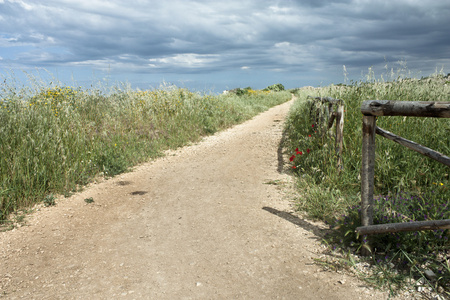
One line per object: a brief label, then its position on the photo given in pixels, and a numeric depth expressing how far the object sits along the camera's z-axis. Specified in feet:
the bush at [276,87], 112.33
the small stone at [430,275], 9.62
